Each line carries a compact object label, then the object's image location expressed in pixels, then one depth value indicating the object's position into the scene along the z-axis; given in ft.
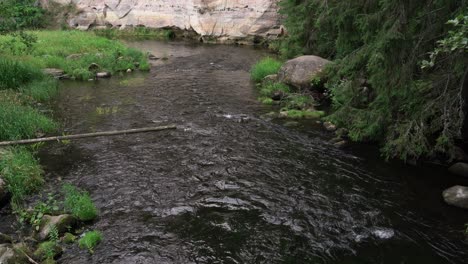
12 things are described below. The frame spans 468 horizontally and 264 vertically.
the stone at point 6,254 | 21.18
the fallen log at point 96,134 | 35.91
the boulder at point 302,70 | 57.98
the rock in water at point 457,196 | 29.27
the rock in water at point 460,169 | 34.32
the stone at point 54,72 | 69.77
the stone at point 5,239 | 23.78
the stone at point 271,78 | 64.51
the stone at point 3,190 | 29.35
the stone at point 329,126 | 45.52
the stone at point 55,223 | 25.13
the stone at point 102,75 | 73.05
